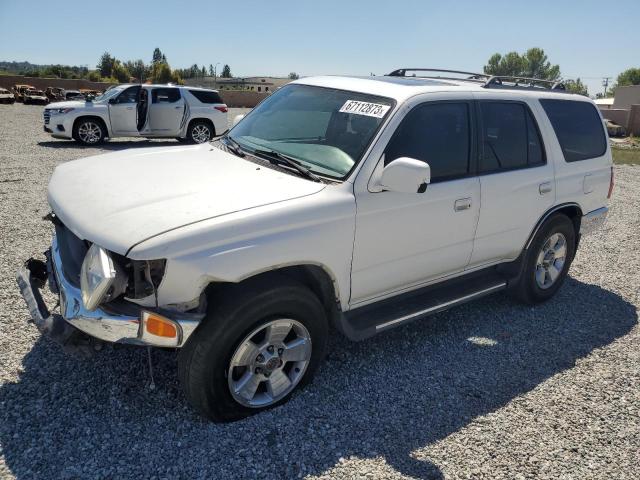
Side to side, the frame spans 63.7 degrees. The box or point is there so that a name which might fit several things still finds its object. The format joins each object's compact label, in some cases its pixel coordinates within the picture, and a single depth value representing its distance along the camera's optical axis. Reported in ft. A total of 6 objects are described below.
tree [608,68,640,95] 334.03
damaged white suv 8.47
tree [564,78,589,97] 392.02
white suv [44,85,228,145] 43.75
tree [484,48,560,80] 399.85
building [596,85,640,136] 94.02
